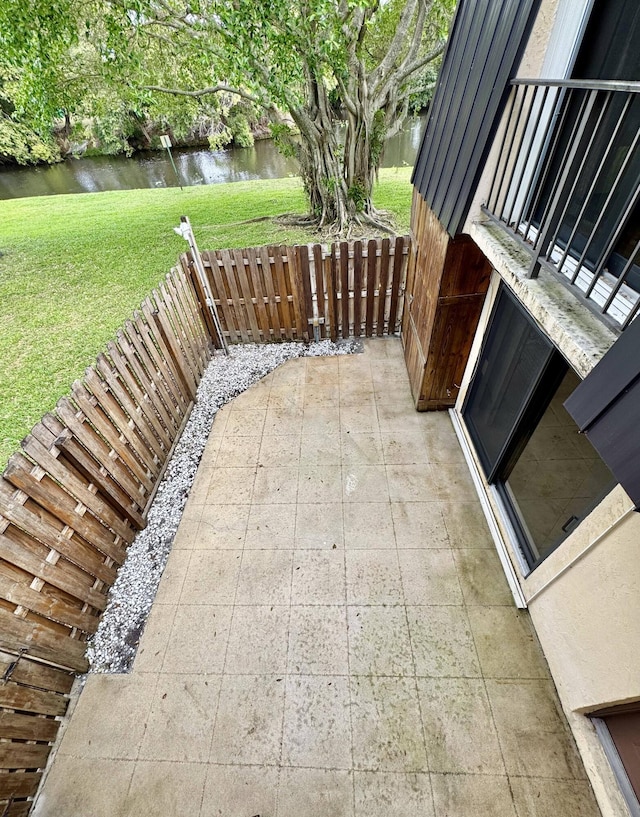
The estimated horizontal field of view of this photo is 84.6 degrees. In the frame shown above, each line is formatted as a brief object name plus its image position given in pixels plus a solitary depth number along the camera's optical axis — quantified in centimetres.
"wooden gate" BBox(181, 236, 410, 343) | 477
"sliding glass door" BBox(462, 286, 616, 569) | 227
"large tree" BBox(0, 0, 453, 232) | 485
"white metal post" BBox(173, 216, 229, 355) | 430
